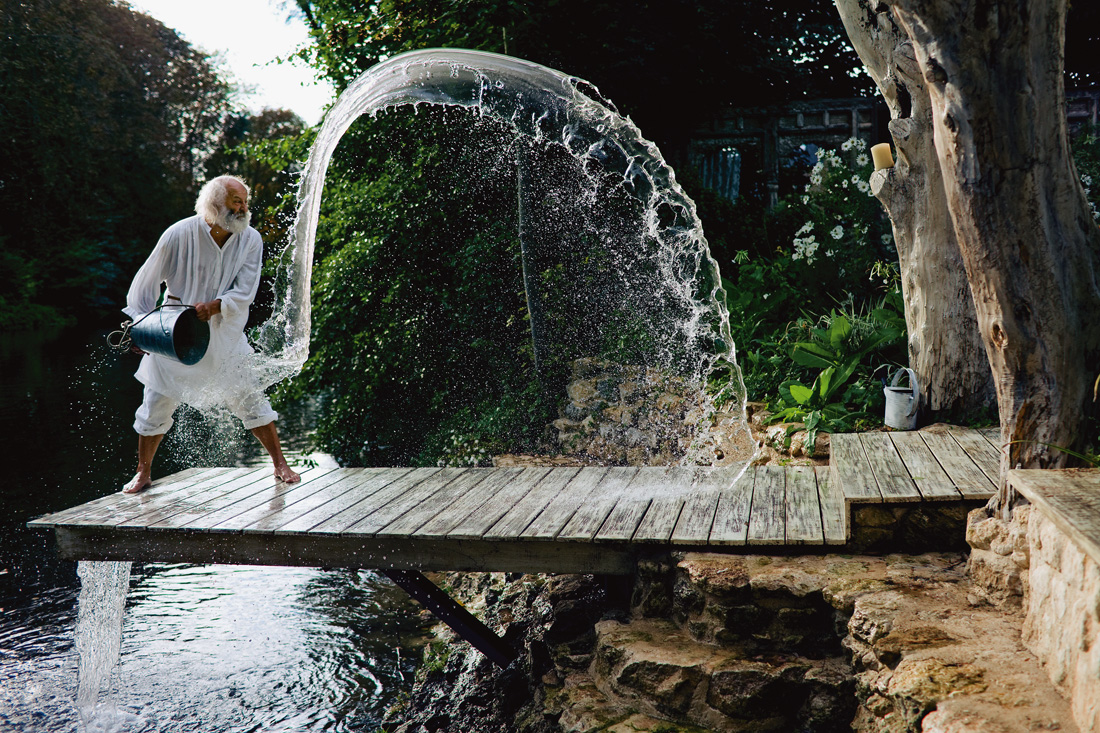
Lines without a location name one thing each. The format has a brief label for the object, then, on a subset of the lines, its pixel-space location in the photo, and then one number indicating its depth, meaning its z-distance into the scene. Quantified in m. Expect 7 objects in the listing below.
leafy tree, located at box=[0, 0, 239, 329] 21.33
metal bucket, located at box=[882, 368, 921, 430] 4.90
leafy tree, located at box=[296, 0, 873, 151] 8.04
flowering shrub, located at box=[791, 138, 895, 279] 6.65
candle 5.32
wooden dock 3.59
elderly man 4.36
